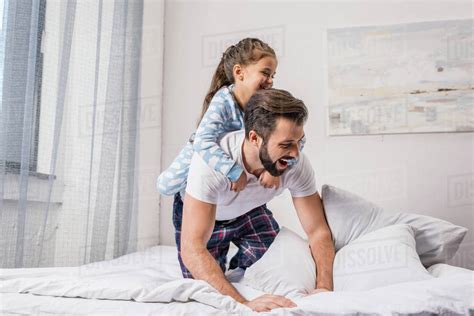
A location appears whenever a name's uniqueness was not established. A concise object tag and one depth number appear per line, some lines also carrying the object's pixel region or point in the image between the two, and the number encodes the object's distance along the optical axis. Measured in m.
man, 1.44
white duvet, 1.10
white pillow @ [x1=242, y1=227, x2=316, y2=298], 1.46
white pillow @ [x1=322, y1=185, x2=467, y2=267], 1.65
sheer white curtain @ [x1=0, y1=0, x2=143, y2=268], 1.66
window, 1.62
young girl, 1.64
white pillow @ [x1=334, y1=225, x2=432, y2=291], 1.42
